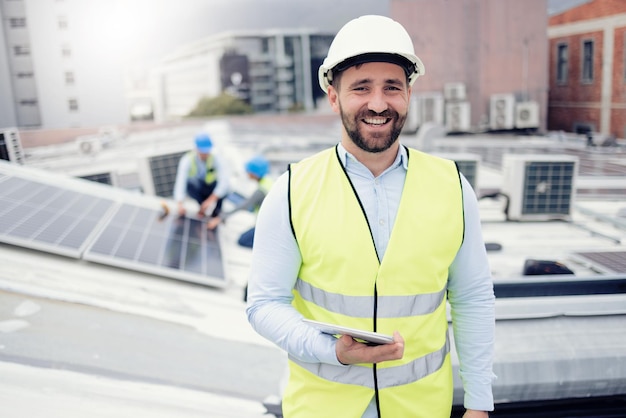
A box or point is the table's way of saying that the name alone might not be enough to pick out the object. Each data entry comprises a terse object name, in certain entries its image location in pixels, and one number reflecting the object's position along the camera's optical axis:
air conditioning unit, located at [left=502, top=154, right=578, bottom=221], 6.09
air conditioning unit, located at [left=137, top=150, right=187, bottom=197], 7.03
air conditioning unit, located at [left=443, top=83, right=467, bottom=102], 22.02
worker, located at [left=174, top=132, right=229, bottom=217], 5.48
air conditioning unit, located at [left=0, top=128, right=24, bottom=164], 8.24
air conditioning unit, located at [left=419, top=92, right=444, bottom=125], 21.05
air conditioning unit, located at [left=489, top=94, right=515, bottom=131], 21.28
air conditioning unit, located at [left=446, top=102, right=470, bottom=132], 21.02
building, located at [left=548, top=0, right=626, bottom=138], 16.62
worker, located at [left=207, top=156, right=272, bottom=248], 4.85
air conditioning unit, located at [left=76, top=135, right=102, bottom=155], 14.07
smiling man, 1.23
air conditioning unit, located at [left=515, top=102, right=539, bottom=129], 21.02
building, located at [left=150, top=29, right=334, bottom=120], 67.38
